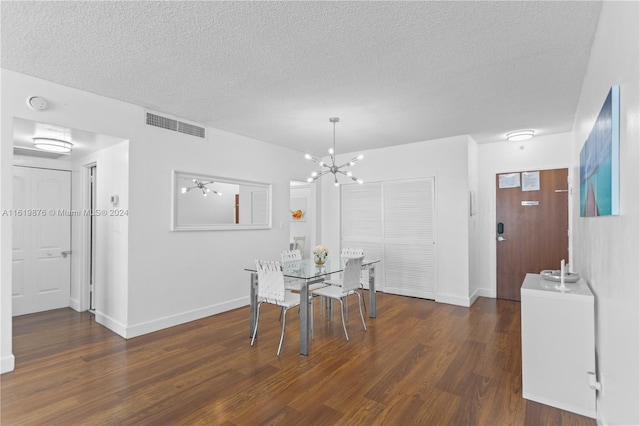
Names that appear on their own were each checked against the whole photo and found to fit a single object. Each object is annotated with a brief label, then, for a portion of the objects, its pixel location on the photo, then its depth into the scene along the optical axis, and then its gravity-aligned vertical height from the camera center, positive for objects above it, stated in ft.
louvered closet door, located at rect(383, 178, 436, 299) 17.28 -1.37
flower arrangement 13.17 -1.68
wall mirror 13.43 +0.49
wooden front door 15.98 -0.60
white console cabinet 7.10 -3.09
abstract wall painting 4.96 +0.93
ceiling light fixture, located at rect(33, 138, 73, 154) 11.13 +2.47
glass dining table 10.44 -2.32
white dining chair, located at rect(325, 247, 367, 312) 15.88 -2.04
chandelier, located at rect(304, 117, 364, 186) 13.34 +3.98
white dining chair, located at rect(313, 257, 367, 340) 11.77 -2.70
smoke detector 9.32 +3.27
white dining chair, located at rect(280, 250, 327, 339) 12.27 -2.12
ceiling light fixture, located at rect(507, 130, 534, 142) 15.24 +3.83
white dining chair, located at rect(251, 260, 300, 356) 10.59 -2.48
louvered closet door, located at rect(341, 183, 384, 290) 19.19 -0.41
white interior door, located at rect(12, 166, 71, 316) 14.21 -1.19
